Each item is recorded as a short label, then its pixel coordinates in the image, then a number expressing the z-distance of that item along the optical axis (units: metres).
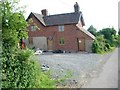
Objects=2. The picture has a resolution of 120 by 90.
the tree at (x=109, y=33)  20.05
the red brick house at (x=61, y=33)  13.62
